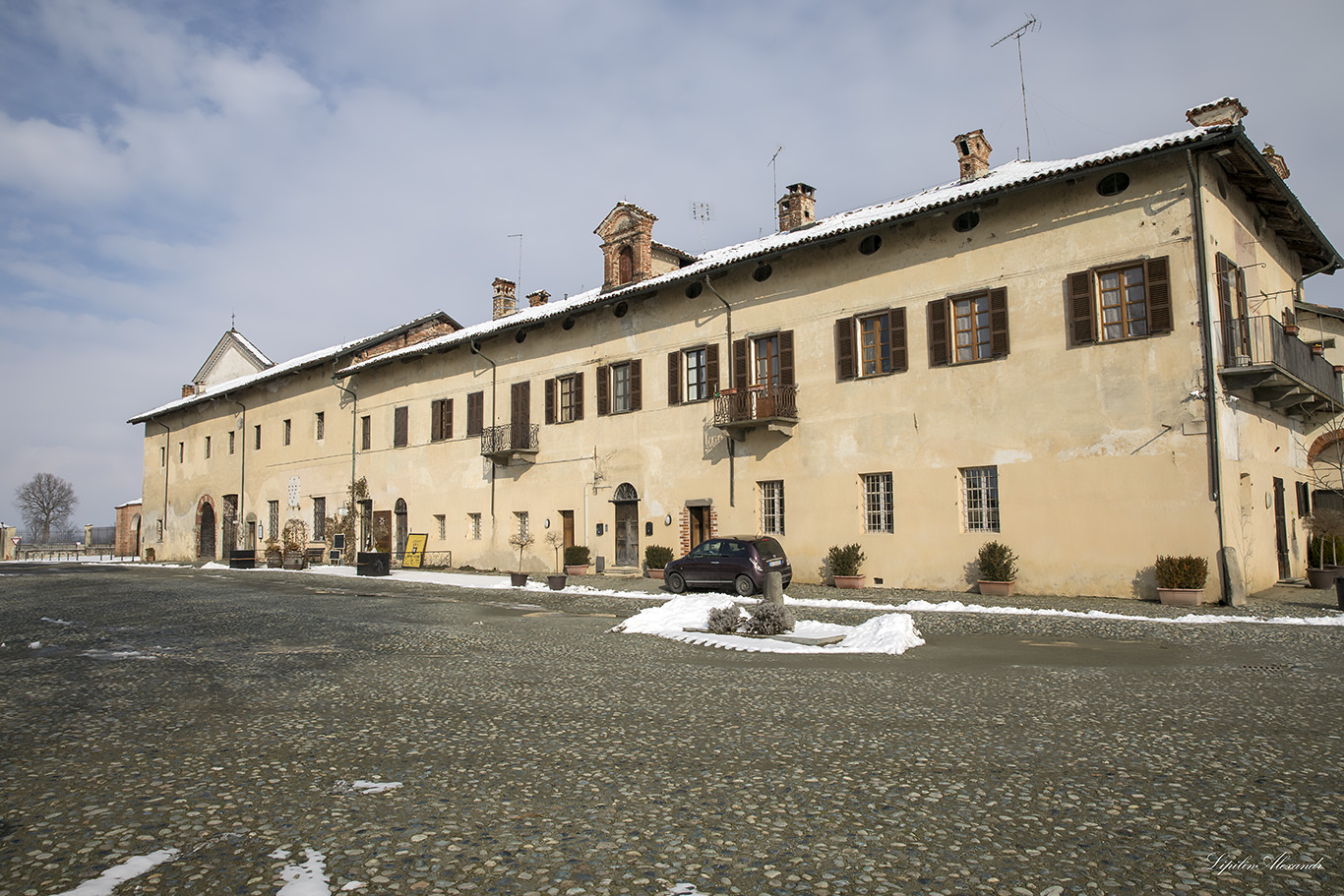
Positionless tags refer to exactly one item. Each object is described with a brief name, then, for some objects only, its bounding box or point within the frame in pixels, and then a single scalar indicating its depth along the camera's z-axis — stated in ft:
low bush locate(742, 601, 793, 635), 37.70
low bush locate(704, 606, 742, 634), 38.45
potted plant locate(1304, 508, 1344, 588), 55.61
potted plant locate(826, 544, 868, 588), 62.75
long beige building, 51.31
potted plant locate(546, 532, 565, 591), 86.69
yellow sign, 100.83
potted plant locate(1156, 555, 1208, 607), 48.19
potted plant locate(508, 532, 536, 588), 88.02
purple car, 59.31
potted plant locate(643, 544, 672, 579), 74.79
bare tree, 292.20
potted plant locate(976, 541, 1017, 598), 55.21
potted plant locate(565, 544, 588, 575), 82.02
